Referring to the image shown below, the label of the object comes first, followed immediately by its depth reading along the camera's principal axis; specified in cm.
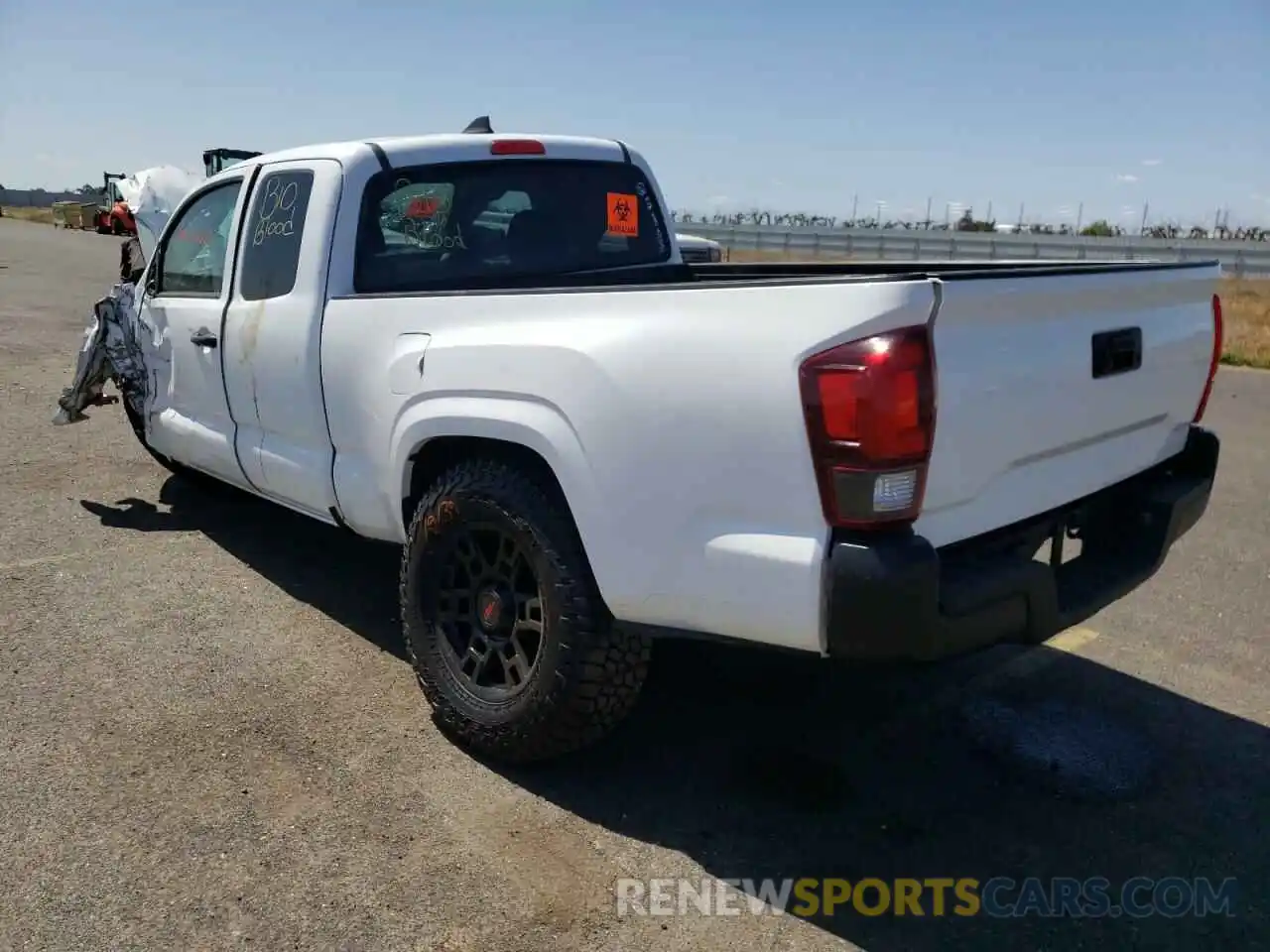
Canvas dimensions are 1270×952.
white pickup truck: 250
